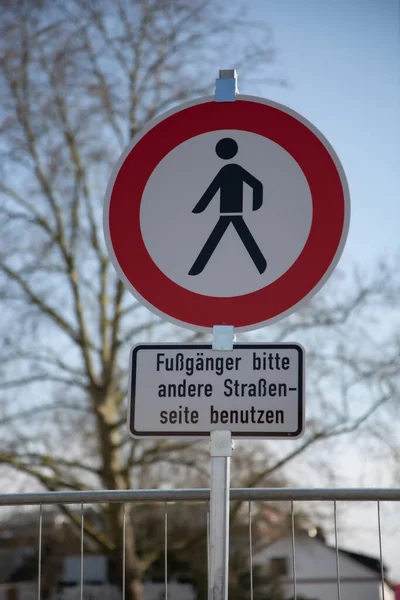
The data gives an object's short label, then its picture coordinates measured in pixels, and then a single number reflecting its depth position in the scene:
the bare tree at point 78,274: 14.15
